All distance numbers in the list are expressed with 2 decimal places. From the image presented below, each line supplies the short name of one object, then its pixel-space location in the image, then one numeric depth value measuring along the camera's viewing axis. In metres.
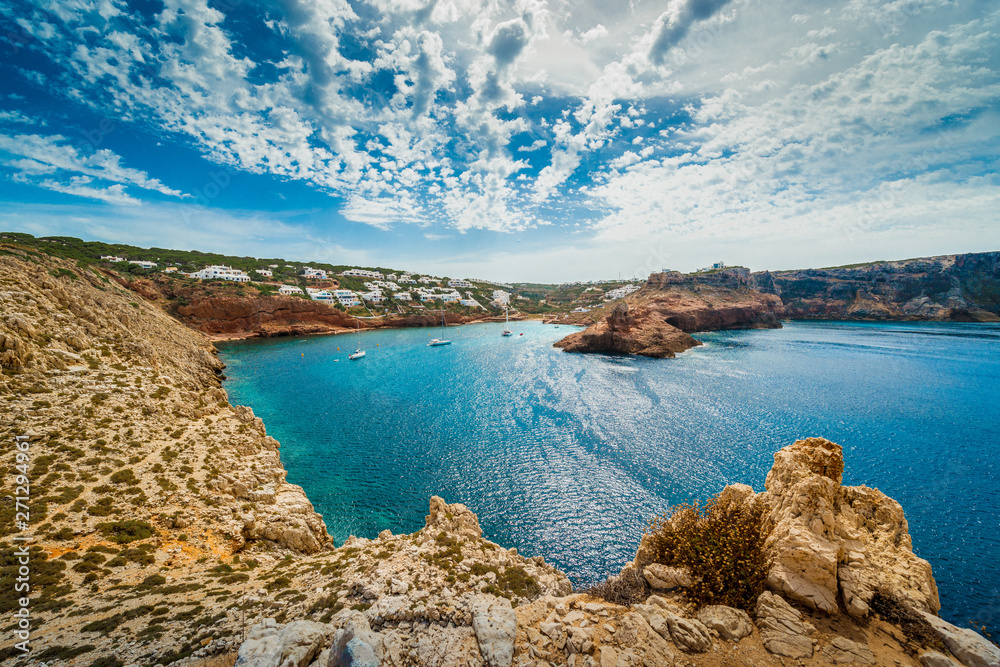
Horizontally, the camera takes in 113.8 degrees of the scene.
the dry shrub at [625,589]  9.66
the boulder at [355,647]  6.14
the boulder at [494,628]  7.30
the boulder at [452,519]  14.07
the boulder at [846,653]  6.71
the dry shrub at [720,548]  8.79
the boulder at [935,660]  6.30
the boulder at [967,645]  6.08
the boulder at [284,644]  6.14
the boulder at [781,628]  7.03
